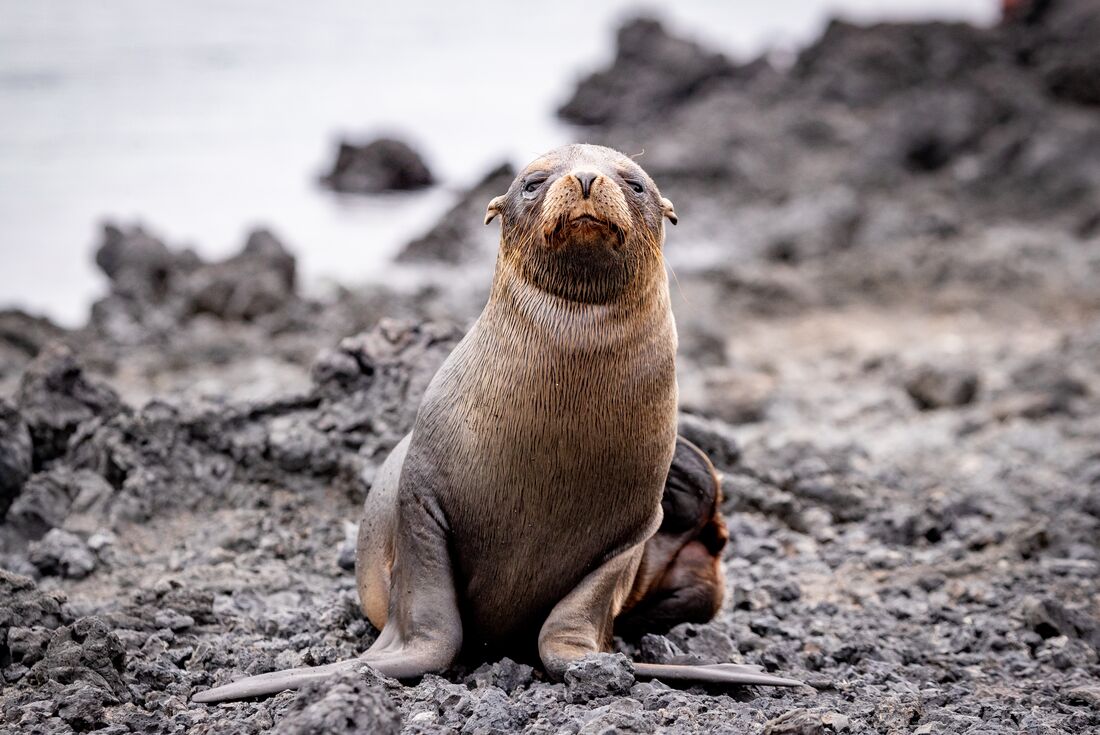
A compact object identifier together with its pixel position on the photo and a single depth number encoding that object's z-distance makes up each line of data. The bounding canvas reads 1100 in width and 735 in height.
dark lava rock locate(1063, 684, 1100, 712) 7.73
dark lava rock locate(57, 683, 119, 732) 6.50
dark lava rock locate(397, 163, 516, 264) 27.33
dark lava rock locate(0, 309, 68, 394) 17.58
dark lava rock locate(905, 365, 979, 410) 17.81
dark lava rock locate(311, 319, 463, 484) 10.19
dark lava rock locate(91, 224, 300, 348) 20.95
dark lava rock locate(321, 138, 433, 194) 35.75
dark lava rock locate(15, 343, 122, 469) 10.99
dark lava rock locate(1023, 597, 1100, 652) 9.23
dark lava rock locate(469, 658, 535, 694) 7.07
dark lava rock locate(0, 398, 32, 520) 10.16
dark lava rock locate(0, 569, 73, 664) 7.27
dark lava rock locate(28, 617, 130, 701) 6.87
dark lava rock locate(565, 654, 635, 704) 6.66
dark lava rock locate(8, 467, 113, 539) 9.98
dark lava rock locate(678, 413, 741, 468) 11.17
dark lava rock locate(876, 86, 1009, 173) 34.11
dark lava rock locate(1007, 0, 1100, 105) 35.44
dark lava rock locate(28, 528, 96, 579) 9.23
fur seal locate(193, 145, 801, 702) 6.84
